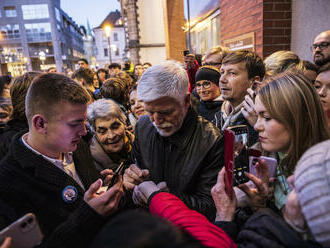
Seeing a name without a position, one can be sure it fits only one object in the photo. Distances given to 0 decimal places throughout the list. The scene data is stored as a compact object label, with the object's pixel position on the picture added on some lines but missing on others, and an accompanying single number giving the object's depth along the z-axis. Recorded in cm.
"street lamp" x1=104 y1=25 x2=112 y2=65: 1194
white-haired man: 155
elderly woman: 229
